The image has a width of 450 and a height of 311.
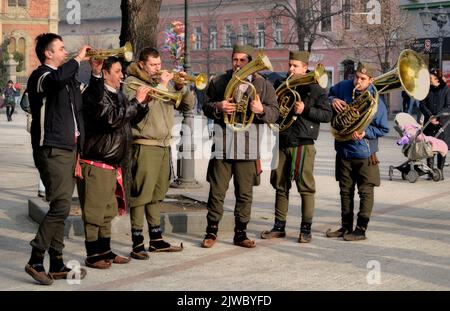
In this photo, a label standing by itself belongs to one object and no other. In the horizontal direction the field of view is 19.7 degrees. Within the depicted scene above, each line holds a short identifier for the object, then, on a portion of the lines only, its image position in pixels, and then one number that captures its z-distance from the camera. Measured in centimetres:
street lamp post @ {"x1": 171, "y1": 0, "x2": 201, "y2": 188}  1902
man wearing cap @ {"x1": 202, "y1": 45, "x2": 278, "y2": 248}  1201
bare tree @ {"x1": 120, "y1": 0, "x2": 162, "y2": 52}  1468
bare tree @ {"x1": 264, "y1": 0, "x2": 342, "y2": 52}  6315
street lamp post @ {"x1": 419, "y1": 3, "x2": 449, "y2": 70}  4483
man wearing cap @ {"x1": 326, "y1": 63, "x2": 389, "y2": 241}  1284
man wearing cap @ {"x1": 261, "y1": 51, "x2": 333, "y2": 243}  1258
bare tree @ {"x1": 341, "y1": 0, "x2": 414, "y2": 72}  5603
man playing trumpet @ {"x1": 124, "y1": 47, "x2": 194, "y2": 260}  1147
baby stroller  2029
